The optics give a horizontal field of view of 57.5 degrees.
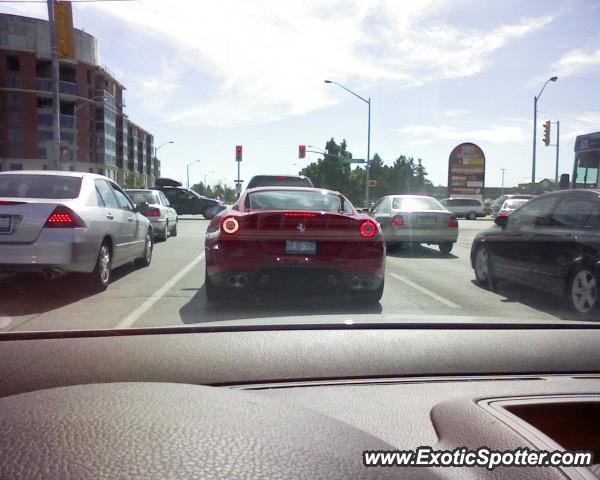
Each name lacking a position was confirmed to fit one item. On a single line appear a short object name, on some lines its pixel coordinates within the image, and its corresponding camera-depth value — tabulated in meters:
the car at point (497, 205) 37.65
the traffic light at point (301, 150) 46.32
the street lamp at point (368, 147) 44.06
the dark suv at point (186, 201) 30.36
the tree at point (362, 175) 87.06
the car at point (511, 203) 28.39
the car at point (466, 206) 43.50
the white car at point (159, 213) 15.25
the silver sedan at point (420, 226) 13.70
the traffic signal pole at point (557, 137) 44.49
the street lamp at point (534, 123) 35.23
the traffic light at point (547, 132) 35.75
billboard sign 52.69
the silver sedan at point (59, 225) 6.50
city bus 15.55
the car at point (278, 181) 12.50
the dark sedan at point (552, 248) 6.12
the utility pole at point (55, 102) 18.47
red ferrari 5.75
